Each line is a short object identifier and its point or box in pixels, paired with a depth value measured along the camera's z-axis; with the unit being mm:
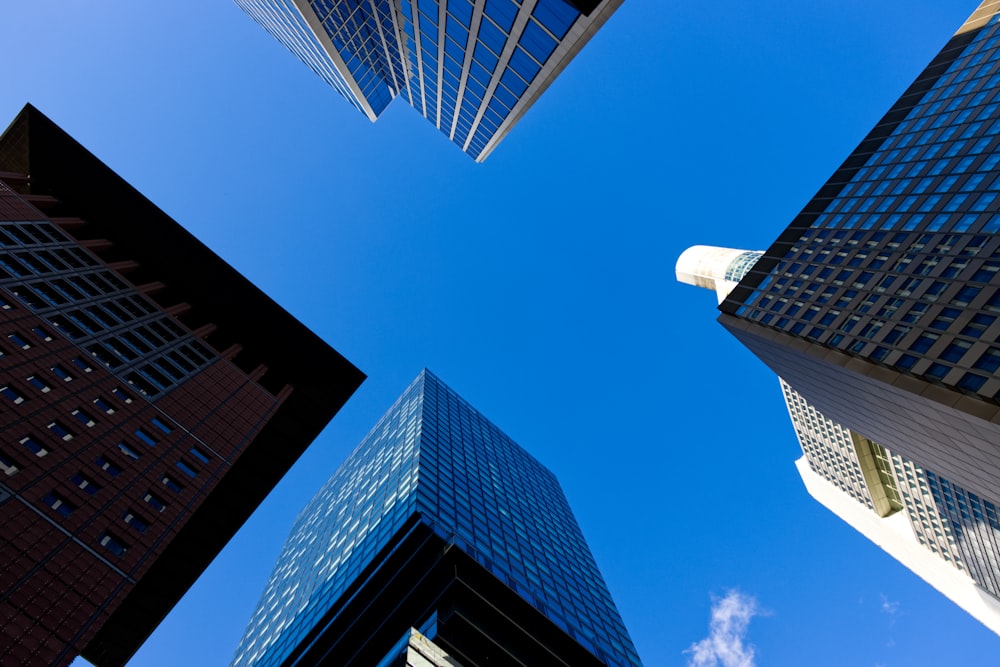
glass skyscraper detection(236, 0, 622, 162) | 33594
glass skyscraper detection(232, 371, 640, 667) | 34438
